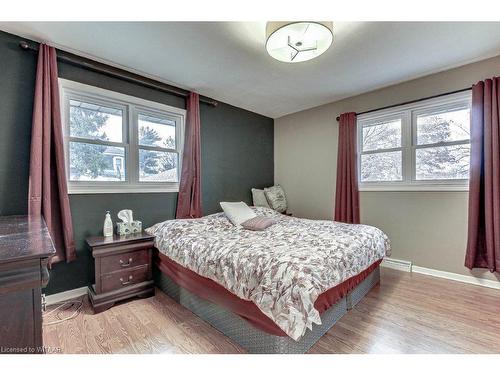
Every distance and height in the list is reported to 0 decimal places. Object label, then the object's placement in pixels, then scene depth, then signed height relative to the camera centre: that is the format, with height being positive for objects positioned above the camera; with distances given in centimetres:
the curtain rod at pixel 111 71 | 225 +122
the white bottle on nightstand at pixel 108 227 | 240 -42
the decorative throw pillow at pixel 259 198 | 395 -21
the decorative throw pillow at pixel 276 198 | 404 -21
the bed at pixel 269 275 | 134 -61
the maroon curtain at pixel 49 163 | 203 +20
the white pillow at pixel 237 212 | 286 -33
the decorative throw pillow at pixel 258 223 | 259 -42
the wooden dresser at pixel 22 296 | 73 -35
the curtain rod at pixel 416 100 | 264 +105
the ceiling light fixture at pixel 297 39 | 166 +111
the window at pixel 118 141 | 238 +51
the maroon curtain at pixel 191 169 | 311 +22
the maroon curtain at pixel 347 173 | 334 +18
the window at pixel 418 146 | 271 +51
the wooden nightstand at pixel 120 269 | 209 -78
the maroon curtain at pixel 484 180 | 235 +6
